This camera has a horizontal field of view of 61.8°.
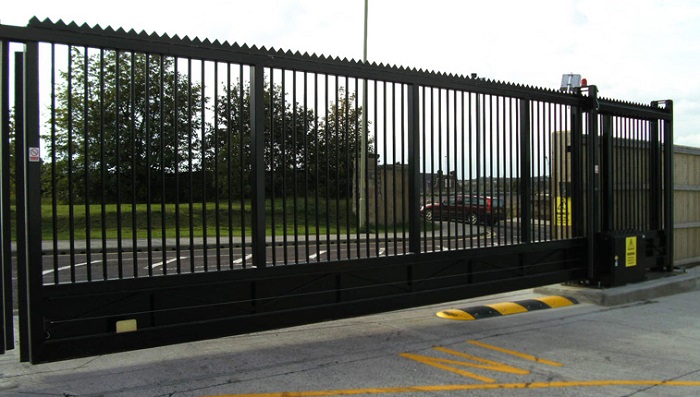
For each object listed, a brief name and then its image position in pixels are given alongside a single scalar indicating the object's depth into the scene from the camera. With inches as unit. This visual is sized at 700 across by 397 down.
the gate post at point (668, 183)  407.8
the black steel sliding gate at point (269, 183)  180.1
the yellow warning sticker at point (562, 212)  343.9
